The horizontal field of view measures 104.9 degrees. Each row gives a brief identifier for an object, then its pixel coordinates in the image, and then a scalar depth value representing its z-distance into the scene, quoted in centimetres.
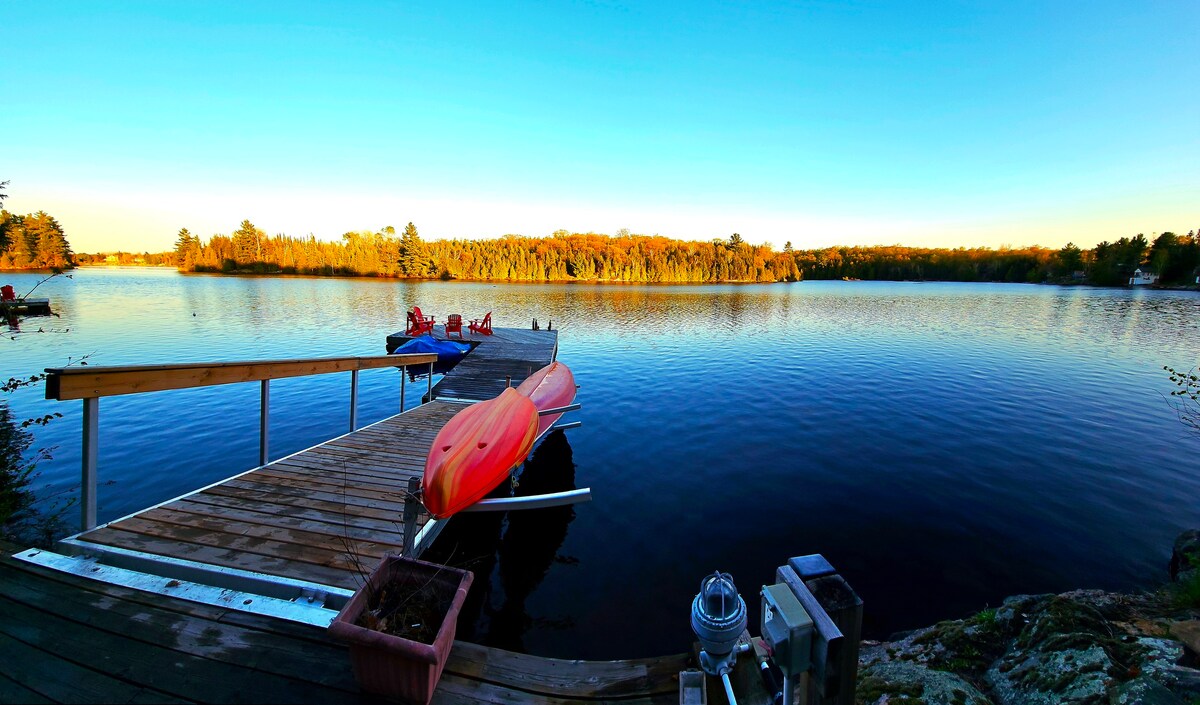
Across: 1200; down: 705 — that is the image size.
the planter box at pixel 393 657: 214
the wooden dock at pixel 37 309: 2167
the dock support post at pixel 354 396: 669
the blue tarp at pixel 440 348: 1510
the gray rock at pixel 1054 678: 281
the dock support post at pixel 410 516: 316
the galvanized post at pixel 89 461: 320
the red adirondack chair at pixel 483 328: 2064
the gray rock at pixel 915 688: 288
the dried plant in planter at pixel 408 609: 231
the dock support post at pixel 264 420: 472
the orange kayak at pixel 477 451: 363
